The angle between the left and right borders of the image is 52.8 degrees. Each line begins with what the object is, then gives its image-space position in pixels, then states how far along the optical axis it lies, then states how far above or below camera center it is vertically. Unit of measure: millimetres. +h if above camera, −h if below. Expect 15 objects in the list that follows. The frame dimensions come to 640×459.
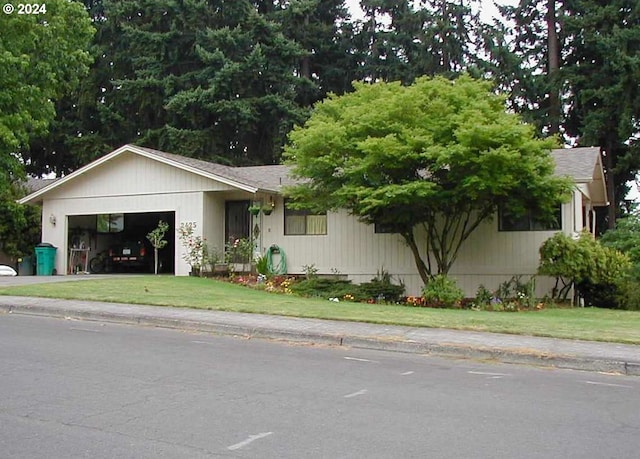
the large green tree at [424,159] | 15008 +2296
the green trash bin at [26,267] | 26389 -421
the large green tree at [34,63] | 24062 +7790
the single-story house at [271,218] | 18922 +1229
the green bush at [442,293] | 16672 -1013
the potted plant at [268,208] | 21375 +1566
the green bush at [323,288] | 17766 -936
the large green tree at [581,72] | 31812 +9603
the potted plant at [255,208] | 21031 +1532
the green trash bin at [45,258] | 23109 -66
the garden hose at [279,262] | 21188 -190
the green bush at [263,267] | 20594 -376
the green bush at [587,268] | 16719 -395
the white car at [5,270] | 12519 -267
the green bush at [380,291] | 17969 -1037
